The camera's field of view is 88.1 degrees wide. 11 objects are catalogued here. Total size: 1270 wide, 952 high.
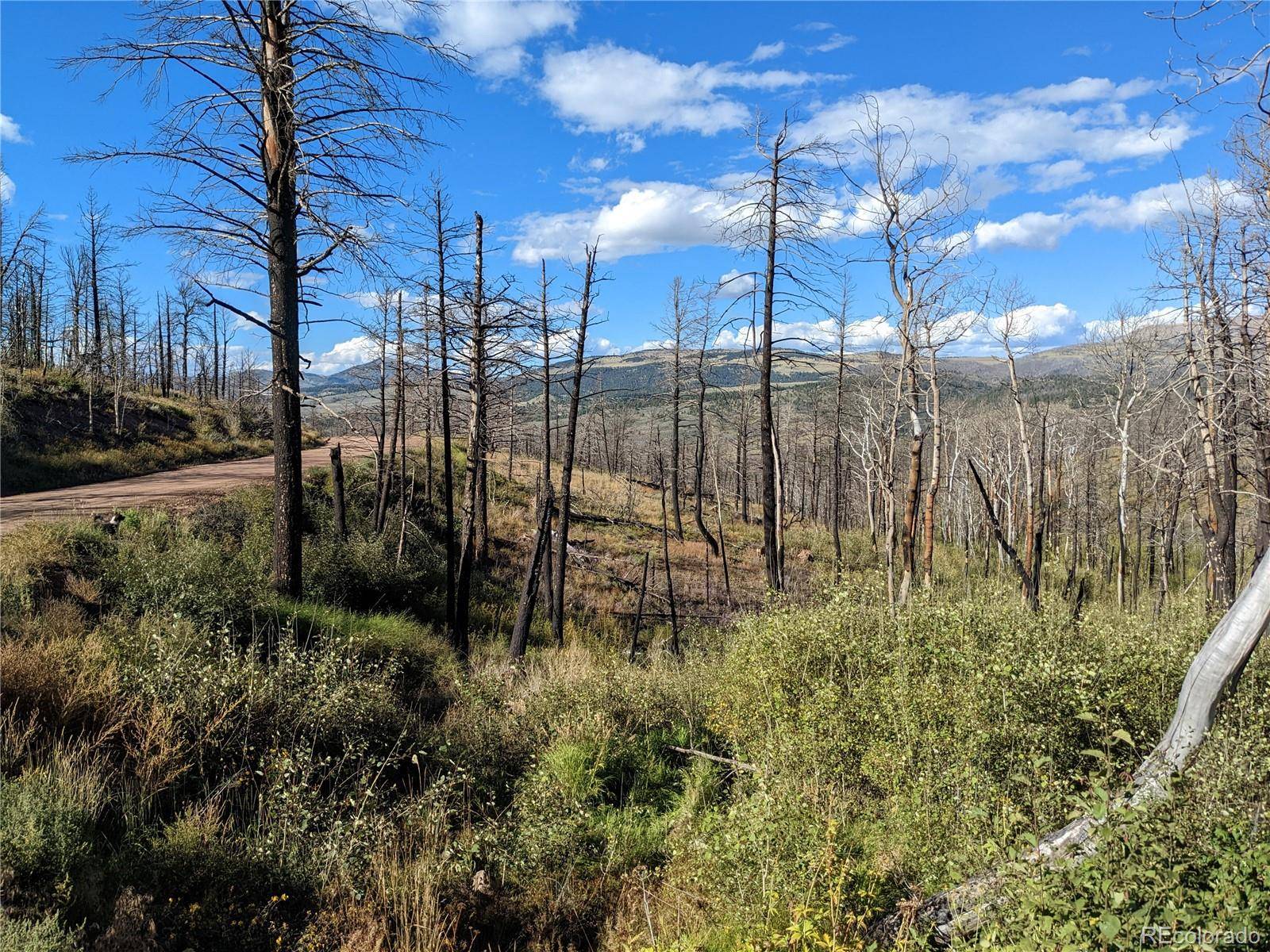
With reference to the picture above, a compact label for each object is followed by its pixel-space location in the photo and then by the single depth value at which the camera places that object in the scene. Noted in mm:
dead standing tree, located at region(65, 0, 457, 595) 7219
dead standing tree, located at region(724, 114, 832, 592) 12516
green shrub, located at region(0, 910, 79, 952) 3111
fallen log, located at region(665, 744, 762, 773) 6858
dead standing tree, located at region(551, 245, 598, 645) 15961
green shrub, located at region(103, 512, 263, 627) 7281
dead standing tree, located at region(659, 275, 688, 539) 30266
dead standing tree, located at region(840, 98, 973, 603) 12414
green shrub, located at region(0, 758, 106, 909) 3592
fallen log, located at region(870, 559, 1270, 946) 3830
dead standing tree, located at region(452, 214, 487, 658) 12625
